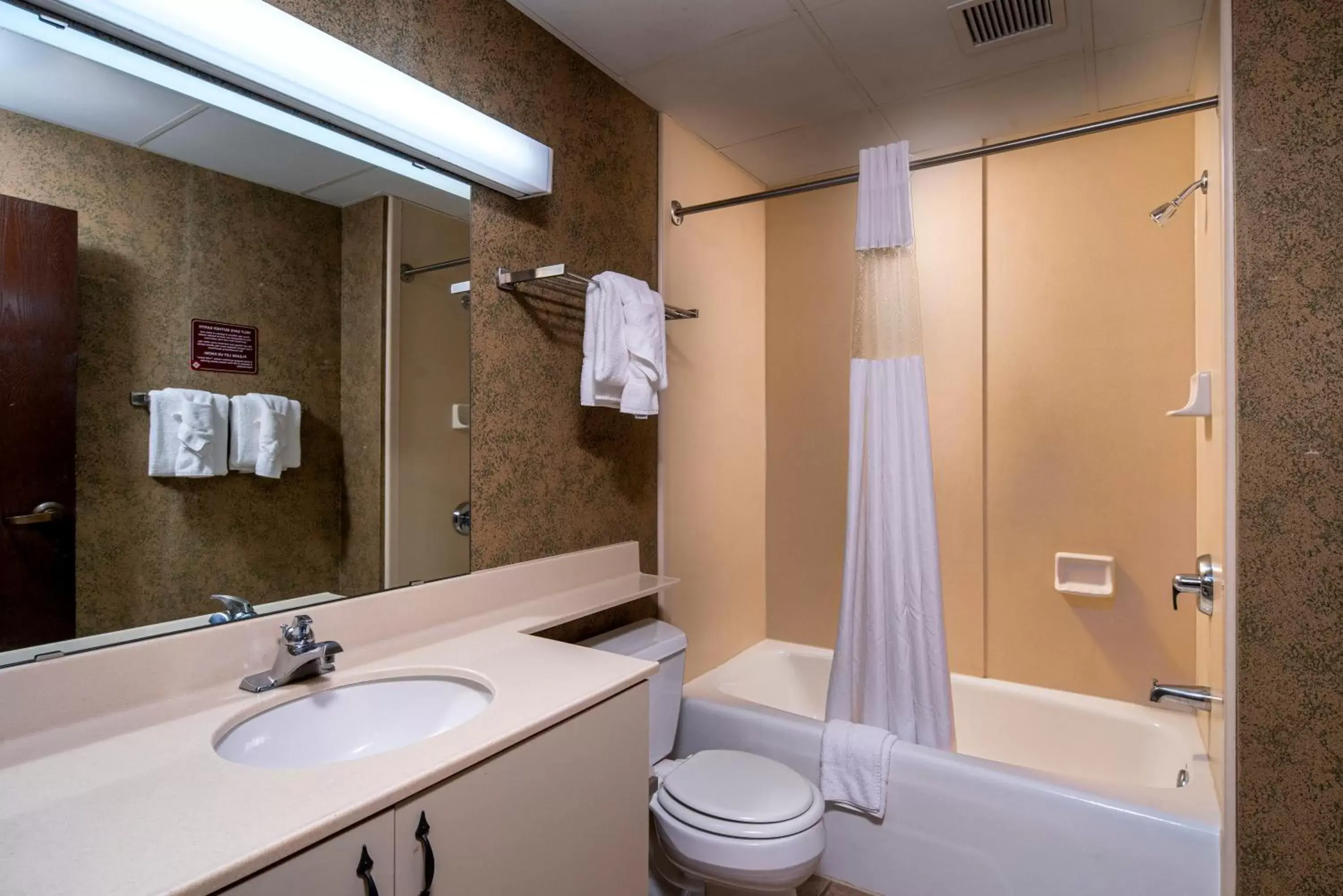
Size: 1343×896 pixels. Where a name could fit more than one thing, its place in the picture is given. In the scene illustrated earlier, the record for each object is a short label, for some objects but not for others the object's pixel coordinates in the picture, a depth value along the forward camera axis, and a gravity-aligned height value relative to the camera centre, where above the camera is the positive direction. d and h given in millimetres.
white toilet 1420 -837
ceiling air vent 1660 +1117
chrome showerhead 1714 +651
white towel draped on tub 1733 -846
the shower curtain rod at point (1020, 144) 1512 +790
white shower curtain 1827 -116
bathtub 1467 -903
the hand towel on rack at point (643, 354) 1791 +266
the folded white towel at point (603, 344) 1757 +284
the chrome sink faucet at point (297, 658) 1122 -361
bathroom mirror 971 +163
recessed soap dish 2260 -436
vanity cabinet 773 -533
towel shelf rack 1600 +435
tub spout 1594 -595
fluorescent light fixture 1026 +679
